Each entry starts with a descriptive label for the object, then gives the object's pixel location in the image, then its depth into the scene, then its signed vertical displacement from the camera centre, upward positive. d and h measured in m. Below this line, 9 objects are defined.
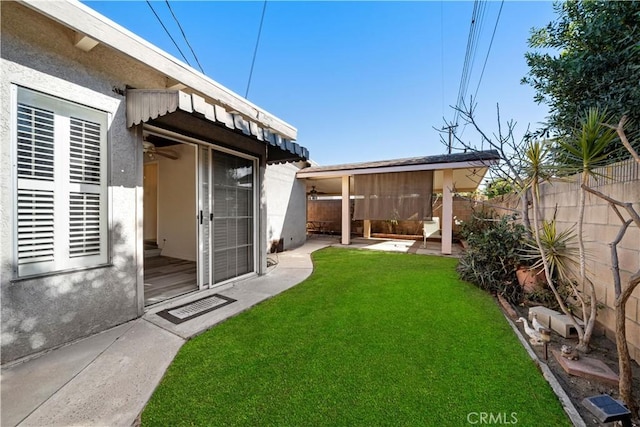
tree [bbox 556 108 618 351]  2.26 +0.60
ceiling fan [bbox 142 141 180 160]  6.48 +1.65
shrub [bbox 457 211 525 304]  4.49 -0.99
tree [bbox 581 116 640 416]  1.79 -1.00
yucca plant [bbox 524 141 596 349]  2.69 +0.47
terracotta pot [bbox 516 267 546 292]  4.21 -1.22
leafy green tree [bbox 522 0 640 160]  3.32 +2.43
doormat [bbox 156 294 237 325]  3.43 -1.54
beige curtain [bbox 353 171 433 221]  8.53 +0.59
